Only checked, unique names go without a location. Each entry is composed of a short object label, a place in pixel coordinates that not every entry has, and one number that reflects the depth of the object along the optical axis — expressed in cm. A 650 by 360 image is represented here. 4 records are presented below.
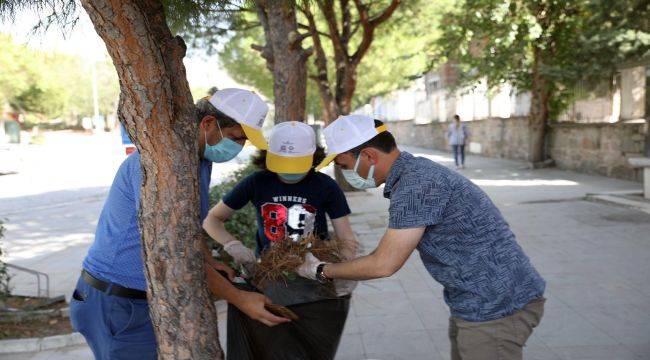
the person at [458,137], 1912
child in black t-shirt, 271
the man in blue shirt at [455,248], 229
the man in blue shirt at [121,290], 240
